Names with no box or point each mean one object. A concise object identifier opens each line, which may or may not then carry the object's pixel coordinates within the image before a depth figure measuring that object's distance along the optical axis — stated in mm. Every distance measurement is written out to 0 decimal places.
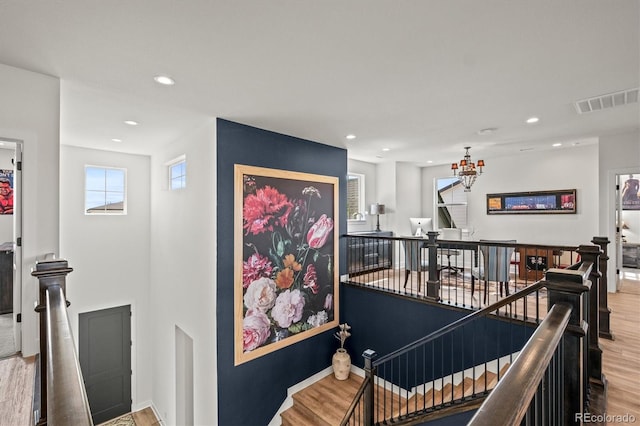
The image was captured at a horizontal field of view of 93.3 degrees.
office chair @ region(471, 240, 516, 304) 4285
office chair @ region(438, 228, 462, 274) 7091
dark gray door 5441
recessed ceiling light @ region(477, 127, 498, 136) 4421
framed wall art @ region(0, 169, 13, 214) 4930
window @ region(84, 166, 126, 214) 5418
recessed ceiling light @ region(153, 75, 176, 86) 2699
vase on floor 5086
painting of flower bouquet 4148
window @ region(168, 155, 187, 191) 4828
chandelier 5297
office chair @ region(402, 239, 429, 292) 4984
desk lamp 7523
